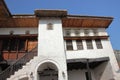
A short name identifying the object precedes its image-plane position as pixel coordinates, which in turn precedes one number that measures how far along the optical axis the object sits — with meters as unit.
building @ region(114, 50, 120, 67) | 9.57
